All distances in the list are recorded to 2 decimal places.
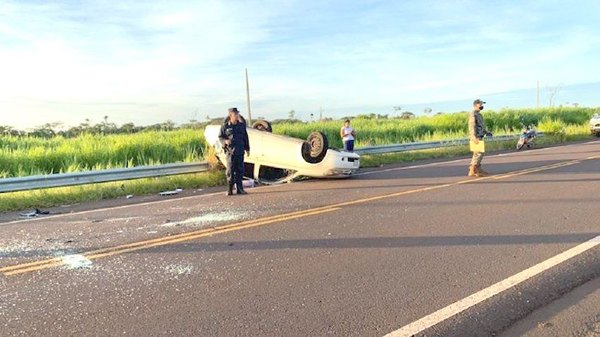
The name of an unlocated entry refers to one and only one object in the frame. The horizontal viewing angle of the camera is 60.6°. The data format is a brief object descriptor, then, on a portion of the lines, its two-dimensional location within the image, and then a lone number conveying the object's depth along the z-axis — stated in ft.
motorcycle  66.91
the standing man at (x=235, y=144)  33.53
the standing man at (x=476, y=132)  38.65
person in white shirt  57.06
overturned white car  37.22
